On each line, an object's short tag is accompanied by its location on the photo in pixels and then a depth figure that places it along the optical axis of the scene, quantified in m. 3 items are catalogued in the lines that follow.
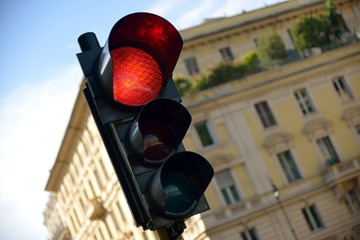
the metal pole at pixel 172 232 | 3.03
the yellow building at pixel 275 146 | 33.81
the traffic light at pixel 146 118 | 3.01
